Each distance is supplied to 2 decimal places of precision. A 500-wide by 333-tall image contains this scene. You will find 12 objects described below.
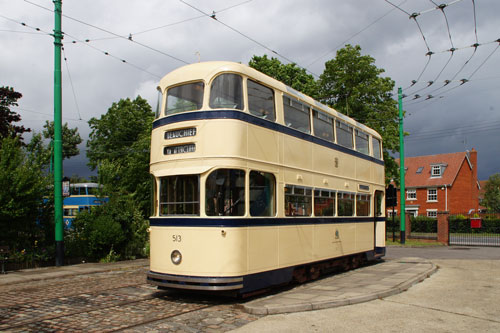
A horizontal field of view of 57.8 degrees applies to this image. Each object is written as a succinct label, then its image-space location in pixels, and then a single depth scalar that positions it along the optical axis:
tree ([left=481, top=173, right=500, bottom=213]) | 62.12
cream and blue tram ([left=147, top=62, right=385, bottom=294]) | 8.57
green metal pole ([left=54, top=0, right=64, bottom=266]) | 14.55
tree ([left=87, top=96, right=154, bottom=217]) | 35.00
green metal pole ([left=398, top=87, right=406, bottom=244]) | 26.06
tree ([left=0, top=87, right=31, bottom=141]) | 23.21
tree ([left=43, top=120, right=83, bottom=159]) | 59.41
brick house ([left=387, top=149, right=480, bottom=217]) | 54.31
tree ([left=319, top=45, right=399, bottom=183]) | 32.00
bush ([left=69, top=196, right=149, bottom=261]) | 15.69
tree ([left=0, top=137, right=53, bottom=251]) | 13.39
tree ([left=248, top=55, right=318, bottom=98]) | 33.69
